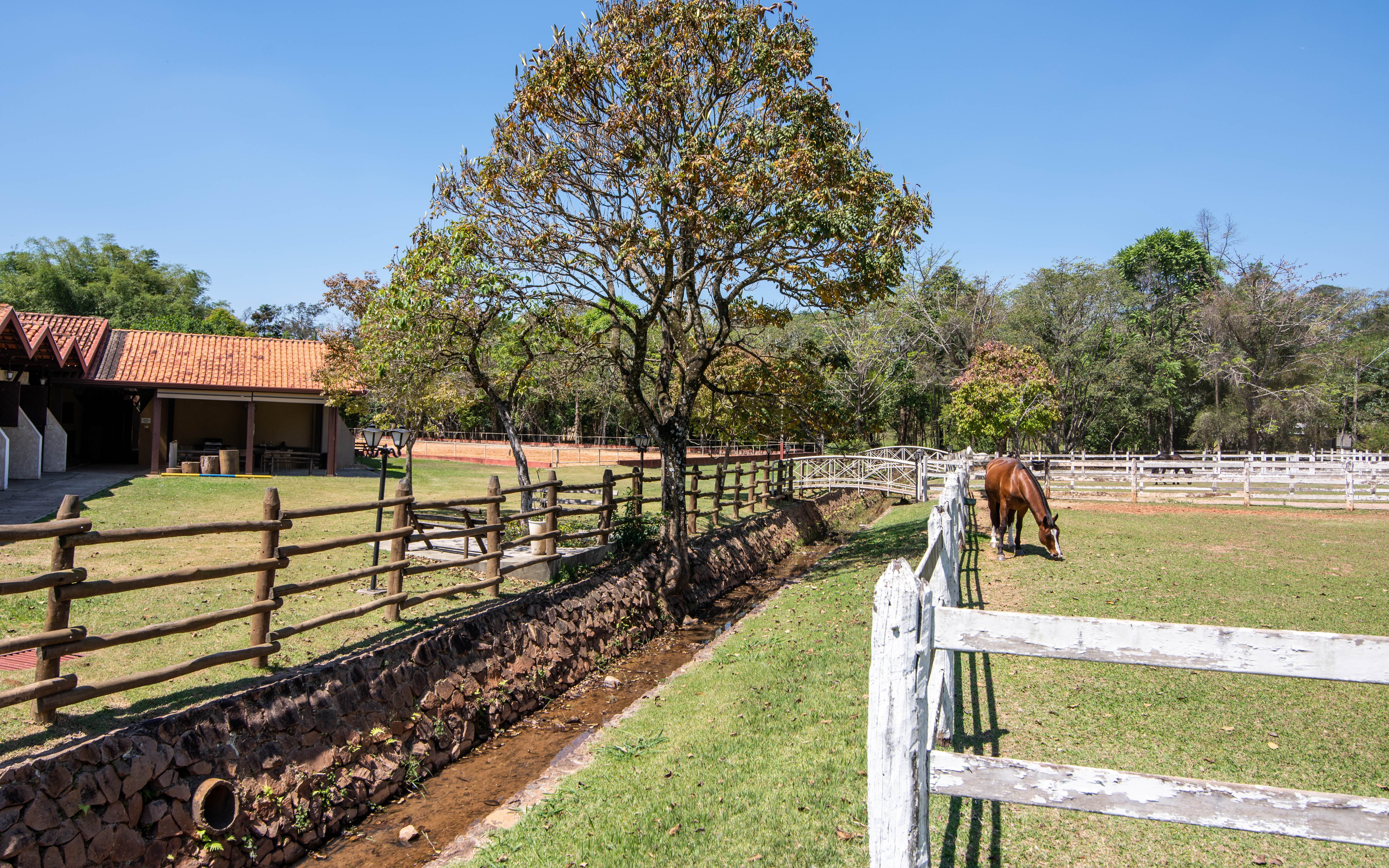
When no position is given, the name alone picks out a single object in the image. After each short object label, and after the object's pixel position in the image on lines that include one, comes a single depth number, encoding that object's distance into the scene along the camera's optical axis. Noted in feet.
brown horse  37.29
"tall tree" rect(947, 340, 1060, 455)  108.37
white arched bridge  83.56
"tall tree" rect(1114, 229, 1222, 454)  140.46
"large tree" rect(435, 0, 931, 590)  36.50
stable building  66.69
